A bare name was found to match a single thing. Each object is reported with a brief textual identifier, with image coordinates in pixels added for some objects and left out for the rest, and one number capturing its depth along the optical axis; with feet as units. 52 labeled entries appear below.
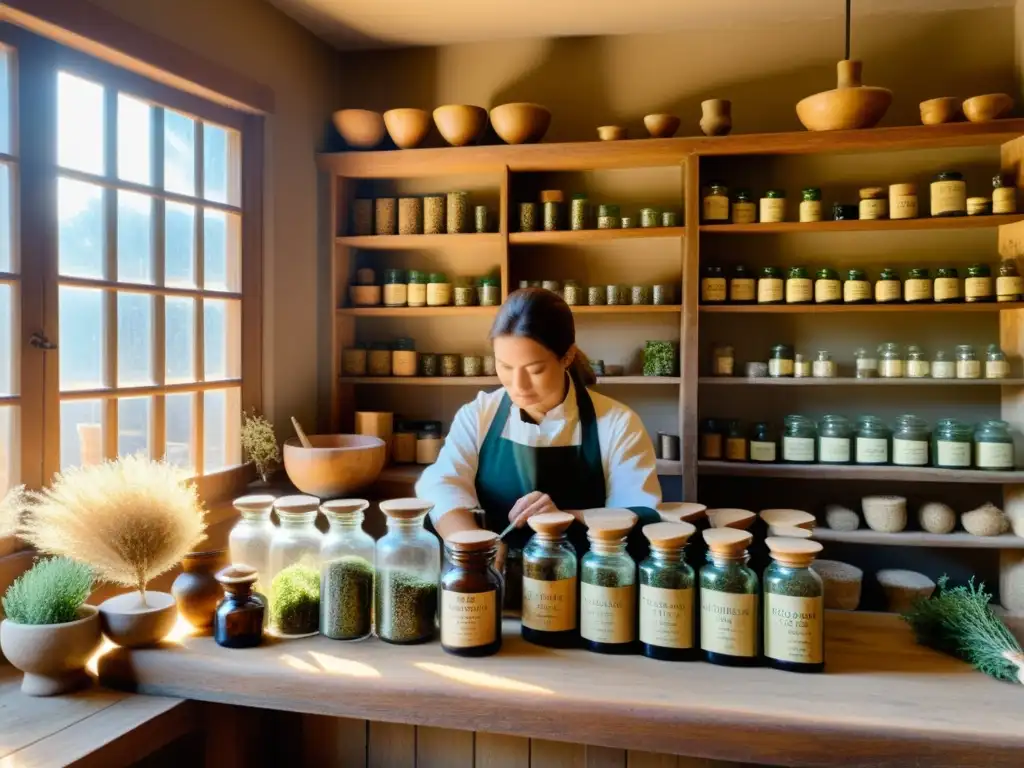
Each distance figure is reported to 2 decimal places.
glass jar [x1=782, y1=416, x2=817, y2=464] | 9.32
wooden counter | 3.12
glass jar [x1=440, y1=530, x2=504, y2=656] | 3.75
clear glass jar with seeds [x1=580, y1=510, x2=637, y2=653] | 3.79
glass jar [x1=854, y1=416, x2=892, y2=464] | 9.14
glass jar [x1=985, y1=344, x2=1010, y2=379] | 8.91
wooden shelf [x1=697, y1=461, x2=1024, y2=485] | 8.76
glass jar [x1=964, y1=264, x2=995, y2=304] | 8.84
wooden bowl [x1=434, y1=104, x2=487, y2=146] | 9.44
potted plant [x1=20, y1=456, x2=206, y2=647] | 3.94
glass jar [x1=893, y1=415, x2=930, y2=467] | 9.05
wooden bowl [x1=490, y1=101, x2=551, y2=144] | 9.32
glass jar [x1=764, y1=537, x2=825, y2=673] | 3.53
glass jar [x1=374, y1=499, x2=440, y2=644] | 3.95
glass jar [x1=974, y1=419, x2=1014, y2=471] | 8.84
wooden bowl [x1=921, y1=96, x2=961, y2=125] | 8.68
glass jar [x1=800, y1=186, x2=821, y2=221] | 9.11
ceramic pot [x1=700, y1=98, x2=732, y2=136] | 9.13
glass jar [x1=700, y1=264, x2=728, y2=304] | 9.36
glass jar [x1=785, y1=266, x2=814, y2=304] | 9.20
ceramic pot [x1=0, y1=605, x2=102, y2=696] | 3.83
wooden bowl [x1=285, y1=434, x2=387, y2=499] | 7.89
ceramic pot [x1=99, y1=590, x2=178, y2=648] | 4.00
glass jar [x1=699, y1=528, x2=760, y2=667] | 3.60
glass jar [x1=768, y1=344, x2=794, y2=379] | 9.34
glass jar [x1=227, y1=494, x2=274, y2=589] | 4.33
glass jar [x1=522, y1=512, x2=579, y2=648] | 3.91
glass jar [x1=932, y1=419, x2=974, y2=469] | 8.91
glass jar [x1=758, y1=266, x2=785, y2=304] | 9.25
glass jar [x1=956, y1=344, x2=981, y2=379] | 9.00
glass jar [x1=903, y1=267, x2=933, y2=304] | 8.97
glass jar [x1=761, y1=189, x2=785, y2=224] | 9.15
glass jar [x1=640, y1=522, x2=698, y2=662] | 3.69
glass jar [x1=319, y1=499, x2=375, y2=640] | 4.03
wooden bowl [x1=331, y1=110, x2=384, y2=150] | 9.75
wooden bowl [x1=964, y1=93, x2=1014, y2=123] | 8.54
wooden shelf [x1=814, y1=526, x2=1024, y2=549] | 8.75
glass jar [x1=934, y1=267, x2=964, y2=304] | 8.92
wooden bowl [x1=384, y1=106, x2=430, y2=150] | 9.57
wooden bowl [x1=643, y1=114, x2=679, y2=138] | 9.23
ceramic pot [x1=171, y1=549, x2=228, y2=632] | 4.20
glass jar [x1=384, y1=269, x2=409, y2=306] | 9.91
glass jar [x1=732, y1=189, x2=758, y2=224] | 9.27
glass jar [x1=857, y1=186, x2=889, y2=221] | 9.05
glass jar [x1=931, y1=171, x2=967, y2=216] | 8.82
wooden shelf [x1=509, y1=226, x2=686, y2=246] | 9.35
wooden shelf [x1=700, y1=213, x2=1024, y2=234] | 8.87
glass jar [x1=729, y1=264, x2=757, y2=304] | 9.36
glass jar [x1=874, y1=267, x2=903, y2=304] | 9.05
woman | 5.23
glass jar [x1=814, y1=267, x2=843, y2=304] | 9.14
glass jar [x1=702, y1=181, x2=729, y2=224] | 9.30
